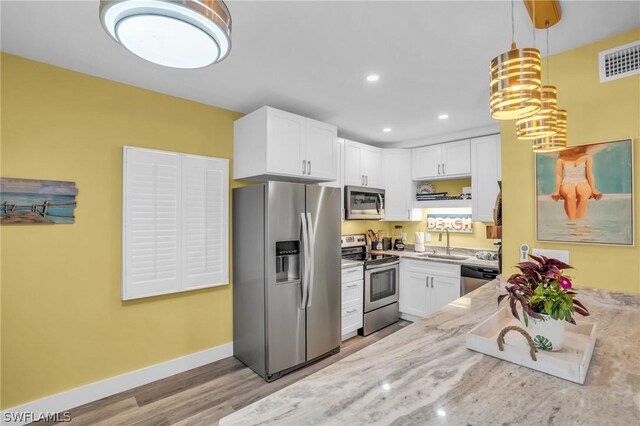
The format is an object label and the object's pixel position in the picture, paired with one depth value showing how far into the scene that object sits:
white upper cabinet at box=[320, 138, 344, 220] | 3.80
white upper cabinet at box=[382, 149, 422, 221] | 4.40
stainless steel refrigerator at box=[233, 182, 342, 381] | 2.72
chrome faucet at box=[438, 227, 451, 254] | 4.29
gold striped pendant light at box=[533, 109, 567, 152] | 1.55
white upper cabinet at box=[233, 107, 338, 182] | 2.80
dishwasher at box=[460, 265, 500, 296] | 3.31
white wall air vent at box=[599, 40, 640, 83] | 1.76
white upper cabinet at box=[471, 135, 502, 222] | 3.60
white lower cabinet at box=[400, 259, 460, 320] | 3.64
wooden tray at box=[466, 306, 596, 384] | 1.02
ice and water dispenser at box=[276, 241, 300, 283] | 2.80
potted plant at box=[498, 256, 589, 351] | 1.10
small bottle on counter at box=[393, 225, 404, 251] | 4.72
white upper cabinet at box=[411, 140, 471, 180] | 3.89
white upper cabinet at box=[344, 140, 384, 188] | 3.96
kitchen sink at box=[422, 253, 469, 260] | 4.10
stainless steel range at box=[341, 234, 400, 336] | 3.71
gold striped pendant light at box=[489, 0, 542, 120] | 1.03
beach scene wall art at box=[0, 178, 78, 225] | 2.05
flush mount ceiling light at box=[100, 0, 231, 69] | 0.74
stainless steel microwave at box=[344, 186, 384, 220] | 3.89
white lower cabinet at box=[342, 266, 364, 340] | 3.47
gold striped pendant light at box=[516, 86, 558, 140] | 1.36
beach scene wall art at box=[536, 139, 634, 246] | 1.79
